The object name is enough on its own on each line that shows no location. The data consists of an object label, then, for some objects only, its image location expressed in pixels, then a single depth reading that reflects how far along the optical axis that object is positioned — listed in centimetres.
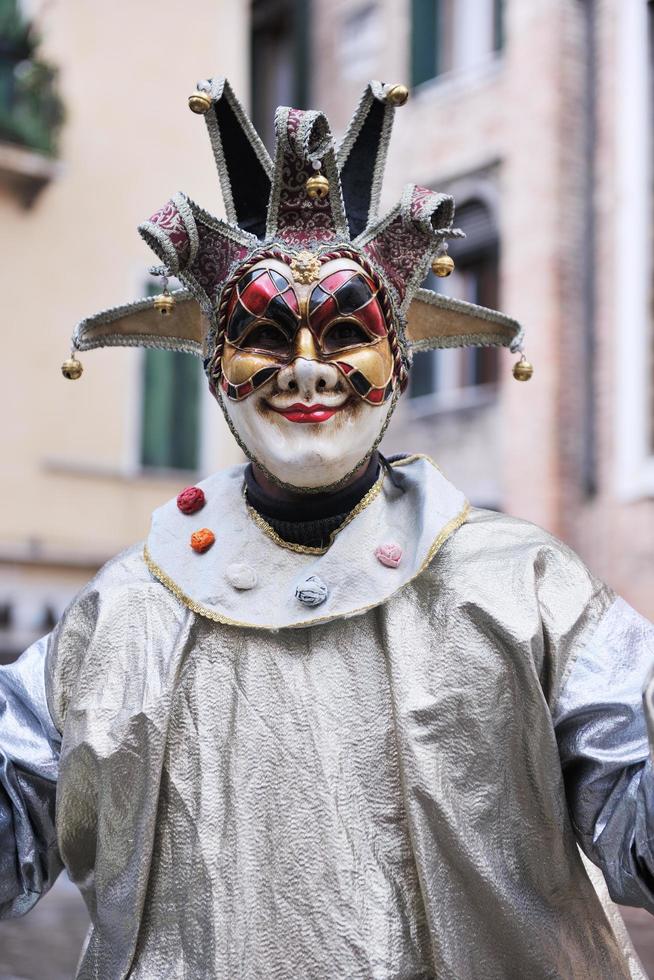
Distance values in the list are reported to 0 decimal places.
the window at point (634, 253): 888
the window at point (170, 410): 995
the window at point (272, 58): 1198
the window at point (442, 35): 1052
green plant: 961
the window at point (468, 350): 1016
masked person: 219
